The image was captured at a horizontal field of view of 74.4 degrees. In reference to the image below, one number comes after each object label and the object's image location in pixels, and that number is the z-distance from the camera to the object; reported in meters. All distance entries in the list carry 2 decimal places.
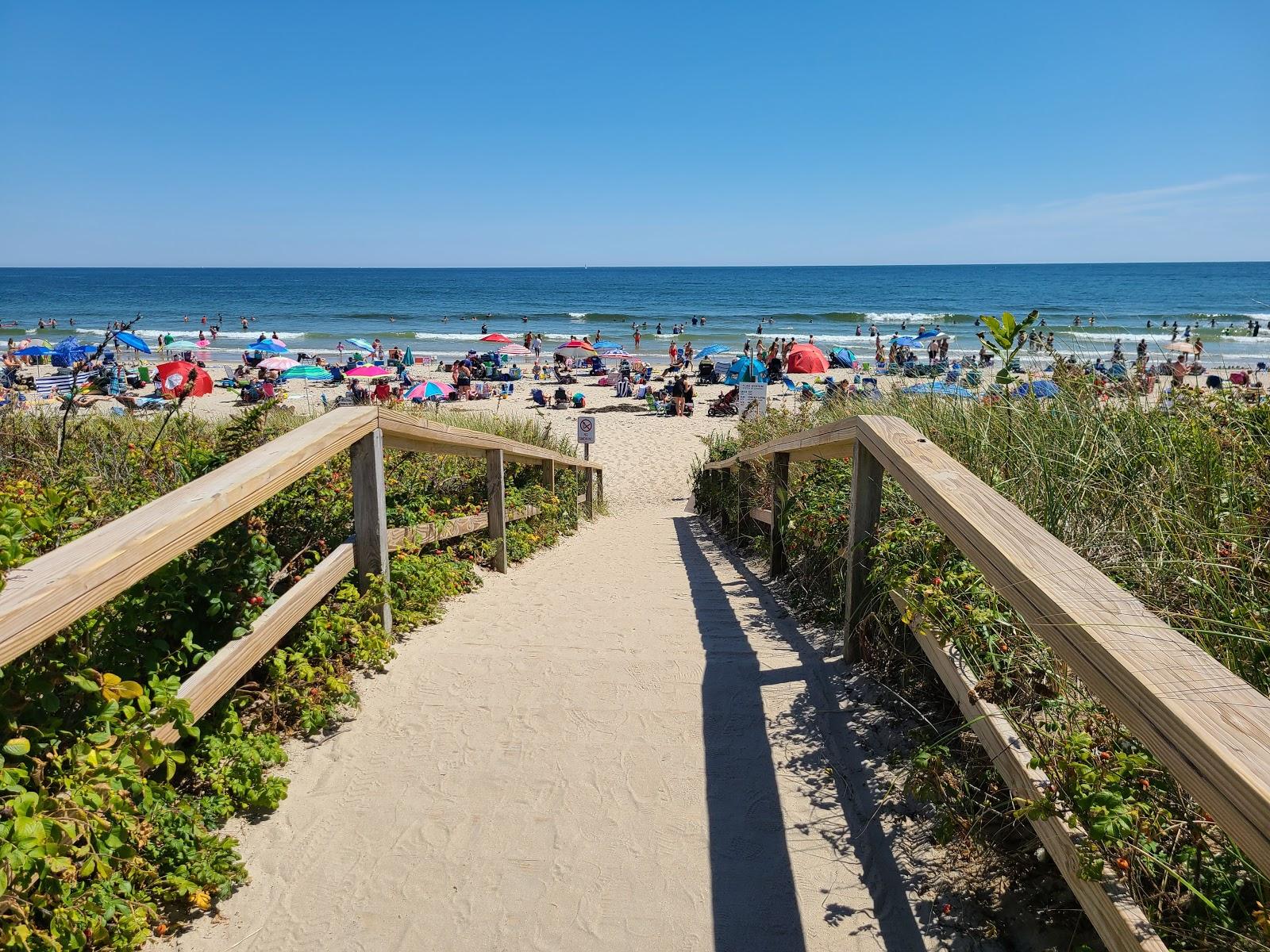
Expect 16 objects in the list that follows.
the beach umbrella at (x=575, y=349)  29.44
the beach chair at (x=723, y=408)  23.61
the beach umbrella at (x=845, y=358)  27.98
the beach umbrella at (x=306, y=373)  21.61
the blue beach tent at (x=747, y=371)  24.84
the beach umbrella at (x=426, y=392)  20.69
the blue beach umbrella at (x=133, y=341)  20.38
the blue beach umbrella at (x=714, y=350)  31.22
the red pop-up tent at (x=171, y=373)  14.48
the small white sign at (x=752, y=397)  13.05
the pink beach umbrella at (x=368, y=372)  22.81
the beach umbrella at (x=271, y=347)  27.47
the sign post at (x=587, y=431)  13.34
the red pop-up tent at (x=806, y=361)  21.08
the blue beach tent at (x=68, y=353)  22.14
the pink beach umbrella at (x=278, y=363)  22.81
